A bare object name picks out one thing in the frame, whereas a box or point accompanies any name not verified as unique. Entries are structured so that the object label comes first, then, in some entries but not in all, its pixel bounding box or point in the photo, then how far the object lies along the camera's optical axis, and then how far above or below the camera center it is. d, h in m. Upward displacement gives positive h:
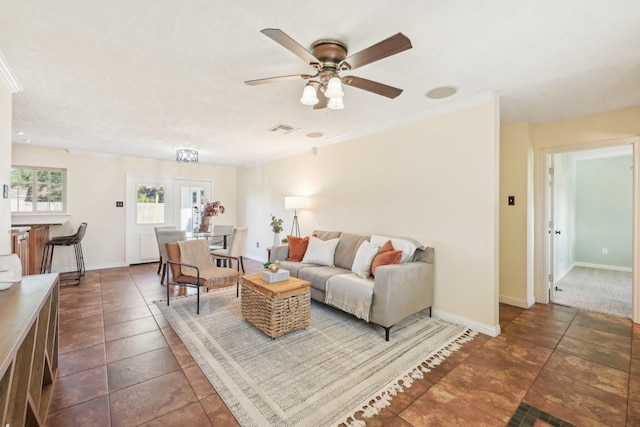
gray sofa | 2.54 -0.68
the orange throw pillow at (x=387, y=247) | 3.08 -0.36
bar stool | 4.36 -0.63
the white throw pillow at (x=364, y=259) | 3.04 -0.50
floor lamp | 4.80 +0.22
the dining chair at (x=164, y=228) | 4.52 -0.25
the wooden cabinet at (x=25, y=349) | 1.00 -0.61
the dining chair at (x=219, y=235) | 5.37 -0.39
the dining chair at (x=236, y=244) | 4.04 -0.43
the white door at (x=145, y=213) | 5.79 +0.04
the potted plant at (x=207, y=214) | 5.50 +0.02
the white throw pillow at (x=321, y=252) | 3.60 -0.49
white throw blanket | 2.66 -0.80
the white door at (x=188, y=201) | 6.36 +0.33
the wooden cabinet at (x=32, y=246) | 3.27 -0.42
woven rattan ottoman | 2.53 -0.86
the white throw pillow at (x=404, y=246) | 2.99 -0.35
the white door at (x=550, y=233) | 3.68 -0.25
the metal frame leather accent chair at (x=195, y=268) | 3.26 -0.67
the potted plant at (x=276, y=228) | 5.01 -0.24
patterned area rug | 1.71 -1.16
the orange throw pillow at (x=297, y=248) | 3.94 -0.48
